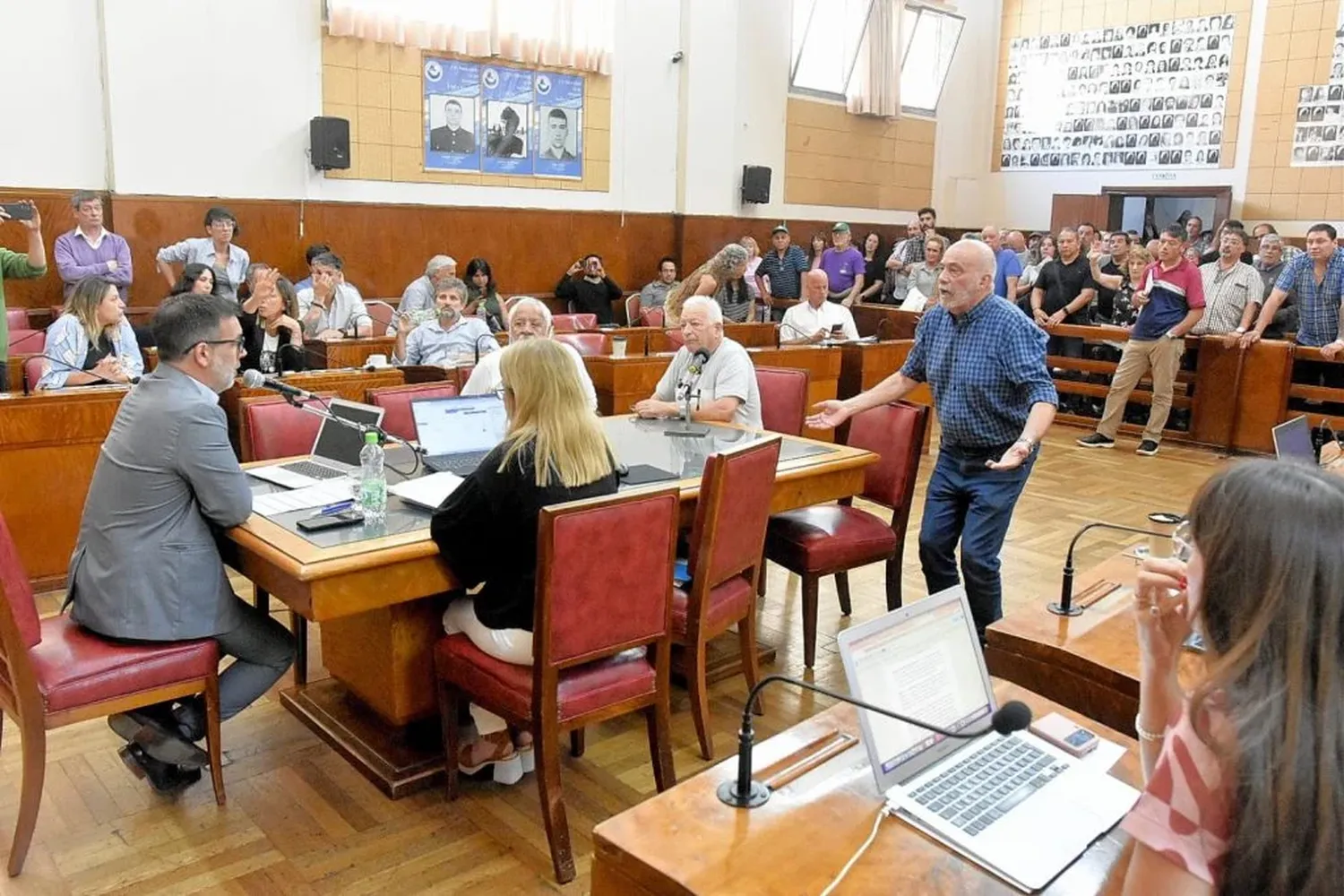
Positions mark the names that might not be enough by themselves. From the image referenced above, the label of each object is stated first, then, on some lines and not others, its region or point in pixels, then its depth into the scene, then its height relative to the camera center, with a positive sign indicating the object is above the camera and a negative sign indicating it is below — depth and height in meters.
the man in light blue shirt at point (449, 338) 5.47 -0.50
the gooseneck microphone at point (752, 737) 1.38 -0.65
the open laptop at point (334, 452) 3.24 -0.67
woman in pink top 0.99 -0.42
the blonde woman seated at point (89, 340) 4.52 -0.48
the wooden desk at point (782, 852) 1.30 -0.75
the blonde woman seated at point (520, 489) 2.53 -0.58
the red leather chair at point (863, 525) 3.67 -0.96
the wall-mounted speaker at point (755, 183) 10.08 +0.59
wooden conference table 2.49 -0.83
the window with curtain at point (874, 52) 10.48 +1.98
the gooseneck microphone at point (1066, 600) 2.27 -0.72
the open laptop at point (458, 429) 3.38 -0.60
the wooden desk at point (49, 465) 3.98 -0.87
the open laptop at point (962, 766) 1.38 -0.72
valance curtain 7.66 +1.57
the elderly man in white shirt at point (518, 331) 4.07 -0.34
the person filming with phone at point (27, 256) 5.53 -0.14
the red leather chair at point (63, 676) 2.39 -1.02
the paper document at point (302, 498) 2.85 -0.70
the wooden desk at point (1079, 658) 2.00 -0.76
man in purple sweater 6.39 -0.15
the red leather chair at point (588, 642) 2.41 -0.92
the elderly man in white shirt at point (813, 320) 6.85 -0.45
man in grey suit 2.58 -0.65
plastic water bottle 2.79 -0.63
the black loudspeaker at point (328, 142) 7.46 +0.64
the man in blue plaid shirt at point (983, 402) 3.28 -0.45
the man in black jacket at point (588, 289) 9.04 -0.38
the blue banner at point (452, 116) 8.15 +0.93
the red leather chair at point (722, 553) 2.84 -0.83
